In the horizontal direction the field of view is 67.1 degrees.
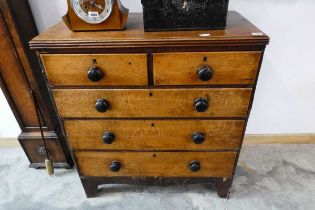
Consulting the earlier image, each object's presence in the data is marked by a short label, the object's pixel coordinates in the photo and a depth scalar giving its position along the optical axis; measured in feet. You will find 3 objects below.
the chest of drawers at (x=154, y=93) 2.76
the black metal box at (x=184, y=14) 2.83
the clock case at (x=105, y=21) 2.94
